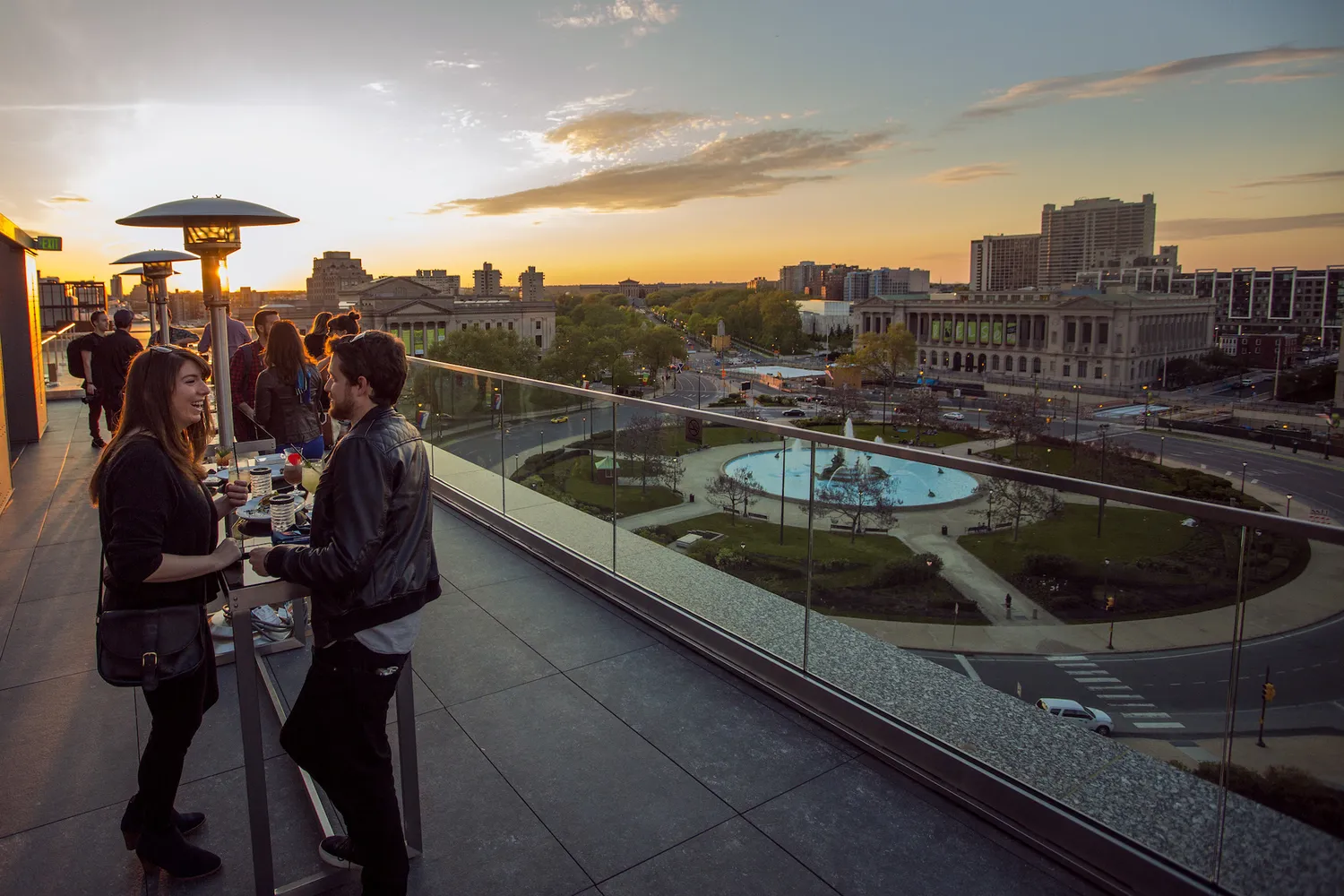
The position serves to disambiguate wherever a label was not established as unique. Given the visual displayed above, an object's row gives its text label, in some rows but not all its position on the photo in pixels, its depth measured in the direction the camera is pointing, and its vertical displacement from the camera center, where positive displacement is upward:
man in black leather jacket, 2.19 -0.73
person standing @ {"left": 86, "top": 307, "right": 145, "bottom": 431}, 9.62 -0.36
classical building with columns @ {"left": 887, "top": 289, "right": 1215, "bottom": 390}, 105.25 +0.50
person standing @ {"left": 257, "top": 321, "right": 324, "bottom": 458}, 5.19 -0.37
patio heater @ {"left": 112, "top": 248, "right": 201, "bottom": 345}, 13.00 +1.14
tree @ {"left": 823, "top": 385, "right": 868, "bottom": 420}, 63.59 -5.53
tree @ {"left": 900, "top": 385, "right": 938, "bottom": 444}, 60.28 -5.77
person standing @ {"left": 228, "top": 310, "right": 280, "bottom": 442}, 6.43 -0.31
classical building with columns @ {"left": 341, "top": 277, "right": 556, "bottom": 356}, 83.12 +2.83
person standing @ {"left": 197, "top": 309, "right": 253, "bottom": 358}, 7.81 -0.02
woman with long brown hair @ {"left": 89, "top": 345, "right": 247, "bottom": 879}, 2.37 -0.63
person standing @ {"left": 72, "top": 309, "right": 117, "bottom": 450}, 10.11 -0.28
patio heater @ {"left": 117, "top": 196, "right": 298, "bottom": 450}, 5.72 +0.77
